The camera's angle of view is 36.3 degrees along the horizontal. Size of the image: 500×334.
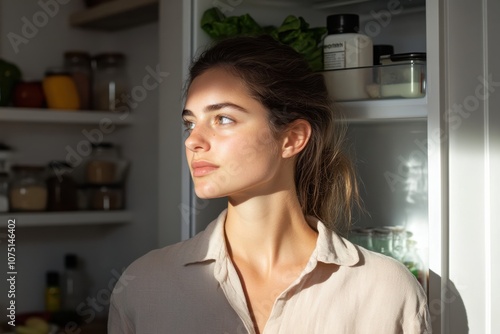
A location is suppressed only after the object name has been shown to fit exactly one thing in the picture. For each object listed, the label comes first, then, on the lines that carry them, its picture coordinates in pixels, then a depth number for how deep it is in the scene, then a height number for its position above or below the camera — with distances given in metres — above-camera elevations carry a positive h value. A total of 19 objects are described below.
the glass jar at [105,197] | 2.34 -0.04
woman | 1.22 -0.10
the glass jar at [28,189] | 2.14 -0.01
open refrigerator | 1.57 +0.09
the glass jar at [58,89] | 2.23 +0.28
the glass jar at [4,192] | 2.11 -0.02
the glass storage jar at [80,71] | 2.34 +0.35
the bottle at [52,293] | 2.29 -0.32
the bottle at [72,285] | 2.33 -0.31
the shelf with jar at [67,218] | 2.09 -0.09
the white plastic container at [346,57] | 1.43 +0.24
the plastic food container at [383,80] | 1.34 +0.19
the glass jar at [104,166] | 2.34 +0.06
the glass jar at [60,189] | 2.25 -0.01
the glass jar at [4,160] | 2.14 +0.07
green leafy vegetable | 1.52 +0.31
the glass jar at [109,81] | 2.35 +0.32
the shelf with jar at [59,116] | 2.10 +0.20
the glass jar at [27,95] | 2.19 +0.26
